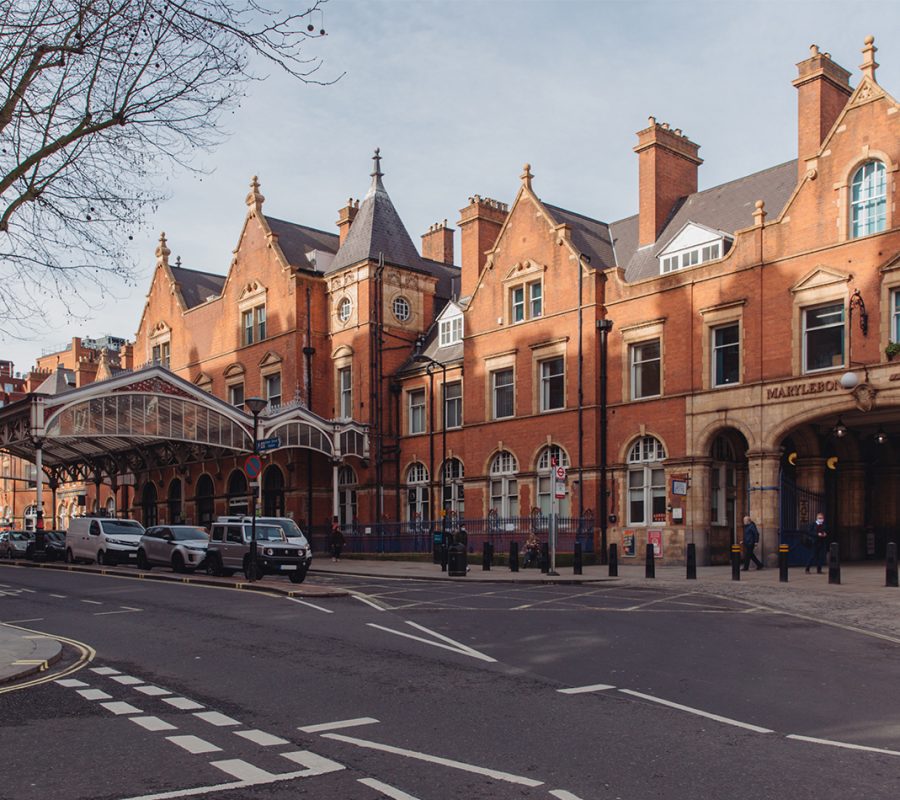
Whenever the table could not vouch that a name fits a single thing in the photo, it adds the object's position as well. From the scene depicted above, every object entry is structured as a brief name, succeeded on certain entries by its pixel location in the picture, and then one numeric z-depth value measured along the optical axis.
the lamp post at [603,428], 35.69
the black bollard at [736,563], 25.31
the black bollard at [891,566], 22.53
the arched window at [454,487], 42.75
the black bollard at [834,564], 23.42
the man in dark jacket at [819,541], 28.17
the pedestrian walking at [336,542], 41.91
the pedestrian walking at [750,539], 29.39
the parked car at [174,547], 29.66
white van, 34.09
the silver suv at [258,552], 26.08
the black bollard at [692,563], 26.08
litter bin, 28.70
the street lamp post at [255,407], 26.06
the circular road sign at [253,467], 25.91
